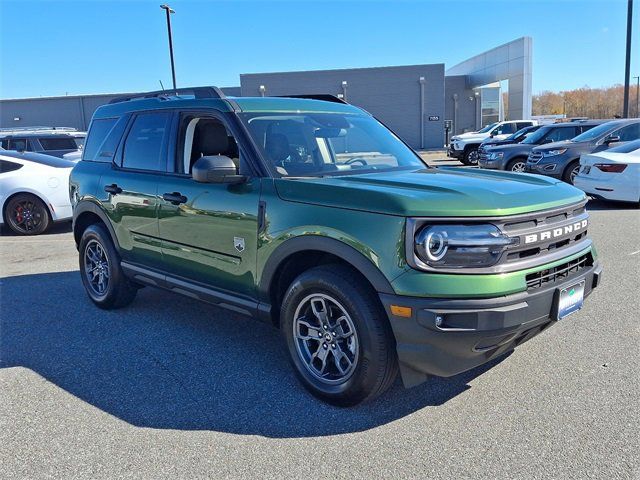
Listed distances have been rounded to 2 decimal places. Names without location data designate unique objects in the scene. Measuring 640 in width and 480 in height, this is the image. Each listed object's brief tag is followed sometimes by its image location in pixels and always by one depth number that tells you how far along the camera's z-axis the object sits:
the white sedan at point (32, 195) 9.94
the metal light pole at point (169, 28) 25.02
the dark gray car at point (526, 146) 15.12
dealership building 36.34
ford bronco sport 2.93
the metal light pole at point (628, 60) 23.19
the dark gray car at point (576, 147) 12.60
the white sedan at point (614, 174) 10.44
